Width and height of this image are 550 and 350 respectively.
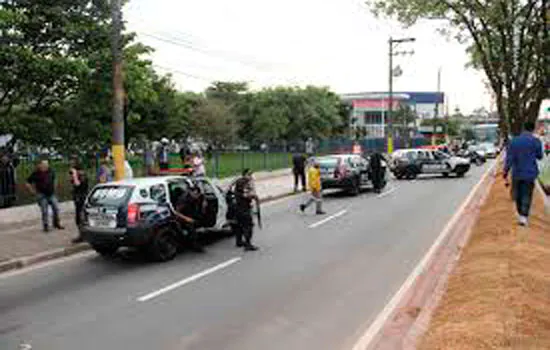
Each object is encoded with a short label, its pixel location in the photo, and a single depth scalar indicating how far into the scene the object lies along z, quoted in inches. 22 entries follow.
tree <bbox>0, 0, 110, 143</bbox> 628.7
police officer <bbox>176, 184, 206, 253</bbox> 433.7
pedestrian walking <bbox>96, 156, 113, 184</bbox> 573.9
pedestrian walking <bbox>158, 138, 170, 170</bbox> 910.6
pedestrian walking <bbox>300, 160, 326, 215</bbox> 660.7
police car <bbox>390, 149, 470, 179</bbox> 1198.9
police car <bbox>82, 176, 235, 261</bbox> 406.3
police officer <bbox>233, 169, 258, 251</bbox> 451.2
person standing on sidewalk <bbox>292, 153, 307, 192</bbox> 960.3
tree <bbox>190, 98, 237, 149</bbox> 2337.6
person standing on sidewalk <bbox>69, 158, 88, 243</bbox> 517.0
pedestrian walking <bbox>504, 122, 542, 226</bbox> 400.8
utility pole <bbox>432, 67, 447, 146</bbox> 2678.2
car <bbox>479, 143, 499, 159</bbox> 2103.8
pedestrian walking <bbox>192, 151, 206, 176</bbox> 817.4
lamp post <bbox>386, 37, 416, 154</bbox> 1750.7
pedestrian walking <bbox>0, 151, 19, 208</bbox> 600.1
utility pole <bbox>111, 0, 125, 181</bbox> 541.3
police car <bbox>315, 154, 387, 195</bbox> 868.0
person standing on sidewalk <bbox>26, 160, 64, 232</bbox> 518.3
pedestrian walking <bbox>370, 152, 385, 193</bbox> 903.7
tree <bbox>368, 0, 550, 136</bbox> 592.1
